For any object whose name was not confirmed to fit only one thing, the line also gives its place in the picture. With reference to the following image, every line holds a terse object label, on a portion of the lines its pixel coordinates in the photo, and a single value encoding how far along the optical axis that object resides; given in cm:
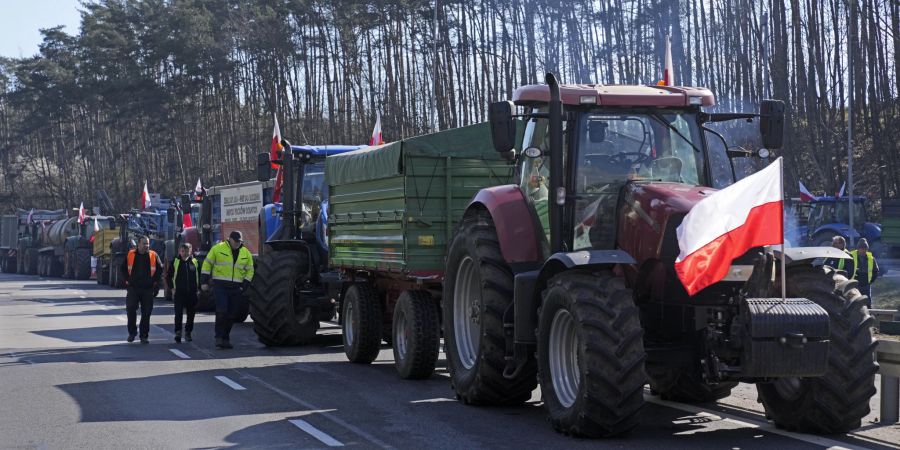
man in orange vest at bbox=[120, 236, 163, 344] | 1994
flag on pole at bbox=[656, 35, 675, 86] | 1325
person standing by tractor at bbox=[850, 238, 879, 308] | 2245
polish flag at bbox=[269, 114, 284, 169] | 2302
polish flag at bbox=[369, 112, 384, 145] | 2450
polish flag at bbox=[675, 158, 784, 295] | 906
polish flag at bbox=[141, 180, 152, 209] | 4592
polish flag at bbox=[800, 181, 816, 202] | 3575
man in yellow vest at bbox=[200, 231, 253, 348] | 1880
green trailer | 1410
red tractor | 923
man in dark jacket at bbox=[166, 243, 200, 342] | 2017
